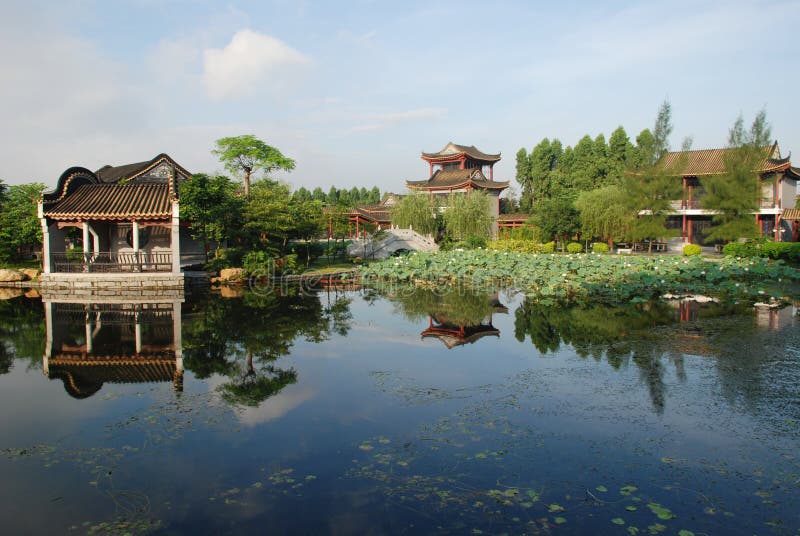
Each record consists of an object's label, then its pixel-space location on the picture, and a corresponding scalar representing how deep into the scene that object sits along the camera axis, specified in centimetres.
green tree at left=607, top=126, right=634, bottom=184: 4353
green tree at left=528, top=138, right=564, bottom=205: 4775
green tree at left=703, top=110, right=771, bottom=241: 2744
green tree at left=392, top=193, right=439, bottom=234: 3123
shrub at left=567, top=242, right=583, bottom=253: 2970
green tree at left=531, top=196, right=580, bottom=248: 3127
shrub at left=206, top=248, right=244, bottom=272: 2039
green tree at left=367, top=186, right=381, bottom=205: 8156
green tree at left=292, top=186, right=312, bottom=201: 8468
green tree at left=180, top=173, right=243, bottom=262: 1875
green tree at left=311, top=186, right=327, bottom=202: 8262
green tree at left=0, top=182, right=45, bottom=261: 2155
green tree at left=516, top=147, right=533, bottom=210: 5034
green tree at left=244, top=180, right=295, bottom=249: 2077
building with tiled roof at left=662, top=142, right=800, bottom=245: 2994
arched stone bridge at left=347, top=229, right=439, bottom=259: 3012
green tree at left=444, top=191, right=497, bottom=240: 3053
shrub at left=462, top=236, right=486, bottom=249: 2969
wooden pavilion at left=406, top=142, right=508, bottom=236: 3853
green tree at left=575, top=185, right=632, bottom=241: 2966
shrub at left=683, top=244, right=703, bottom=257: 2705
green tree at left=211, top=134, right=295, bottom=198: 2947
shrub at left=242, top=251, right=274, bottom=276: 2053
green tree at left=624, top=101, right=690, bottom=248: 2928
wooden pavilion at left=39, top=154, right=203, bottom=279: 1781
